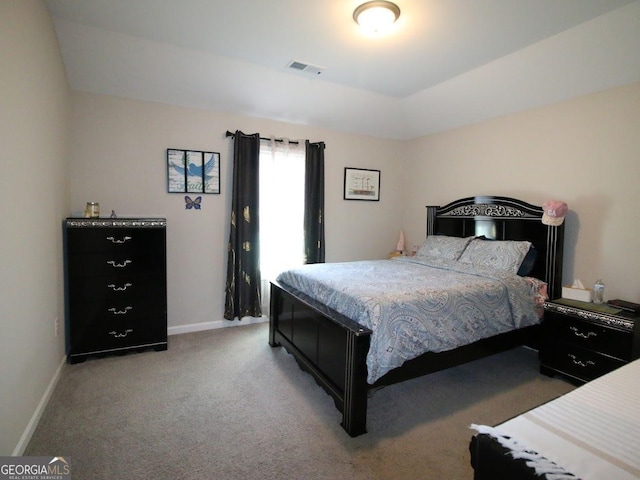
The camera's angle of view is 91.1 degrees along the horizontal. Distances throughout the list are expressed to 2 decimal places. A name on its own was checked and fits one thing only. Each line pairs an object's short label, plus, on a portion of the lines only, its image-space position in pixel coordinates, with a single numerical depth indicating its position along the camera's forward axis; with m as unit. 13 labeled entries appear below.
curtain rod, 3.56
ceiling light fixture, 2.11
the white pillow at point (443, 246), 3.45
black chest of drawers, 2.69
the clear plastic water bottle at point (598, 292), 2.60
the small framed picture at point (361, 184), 4.41
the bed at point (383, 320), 1.90
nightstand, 2.26
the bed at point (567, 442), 0.80
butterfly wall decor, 3.45
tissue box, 2.63
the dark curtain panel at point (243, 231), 3.58
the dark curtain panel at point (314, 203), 4.02
